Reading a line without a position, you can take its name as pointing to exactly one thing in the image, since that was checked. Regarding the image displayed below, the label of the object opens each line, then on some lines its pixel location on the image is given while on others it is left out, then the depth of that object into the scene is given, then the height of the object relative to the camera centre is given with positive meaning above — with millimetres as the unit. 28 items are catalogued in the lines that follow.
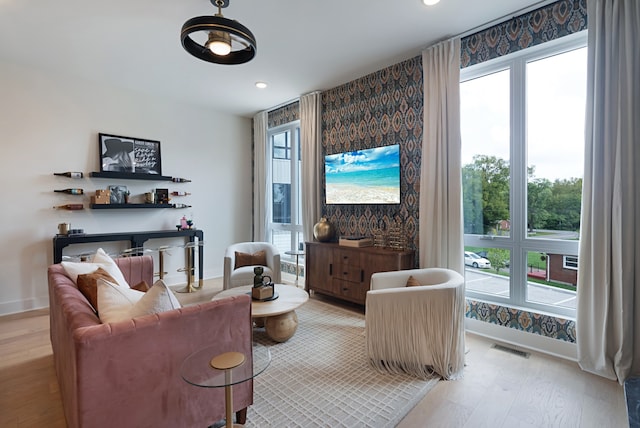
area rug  1824 -1224
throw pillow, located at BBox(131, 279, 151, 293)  2392 -609
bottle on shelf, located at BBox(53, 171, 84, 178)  3916 +435
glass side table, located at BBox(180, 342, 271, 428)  1299 -705
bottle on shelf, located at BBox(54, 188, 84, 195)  3929 +223
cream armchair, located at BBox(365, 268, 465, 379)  2201 -893
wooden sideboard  3314 -693
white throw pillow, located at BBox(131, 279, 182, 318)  1489 -458
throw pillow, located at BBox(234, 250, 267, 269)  4043 -678
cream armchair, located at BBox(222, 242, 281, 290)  3748 -732
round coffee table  2558 -839
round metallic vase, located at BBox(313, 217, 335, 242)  4109 -319
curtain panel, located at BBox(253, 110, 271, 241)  5426 +539
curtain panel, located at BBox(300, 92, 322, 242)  4453 +680
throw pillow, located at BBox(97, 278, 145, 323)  1498 -475
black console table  3701 -390
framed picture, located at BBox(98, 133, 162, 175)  4234 +758
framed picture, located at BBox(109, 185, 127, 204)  4270 +197
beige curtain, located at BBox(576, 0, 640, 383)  2131 +33
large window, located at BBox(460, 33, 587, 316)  2586 +302
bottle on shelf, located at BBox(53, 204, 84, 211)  3936 +22
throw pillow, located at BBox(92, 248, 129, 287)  2293 -443
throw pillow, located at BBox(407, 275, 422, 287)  2582 -631
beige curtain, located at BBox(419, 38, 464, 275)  3002 +420
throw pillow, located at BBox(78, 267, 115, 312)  1817 -465
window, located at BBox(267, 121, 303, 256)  5129 +327
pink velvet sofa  1259 -682
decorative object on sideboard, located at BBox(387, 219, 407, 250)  3484 -344
